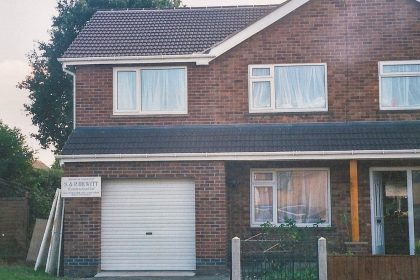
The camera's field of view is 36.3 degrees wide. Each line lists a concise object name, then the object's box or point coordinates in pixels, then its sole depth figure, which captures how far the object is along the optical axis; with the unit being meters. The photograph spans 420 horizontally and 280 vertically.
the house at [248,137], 17.33
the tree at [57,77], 34.81
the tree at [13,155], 23.03
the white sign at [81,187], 17.45
